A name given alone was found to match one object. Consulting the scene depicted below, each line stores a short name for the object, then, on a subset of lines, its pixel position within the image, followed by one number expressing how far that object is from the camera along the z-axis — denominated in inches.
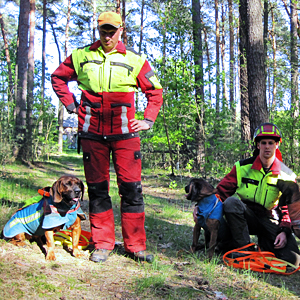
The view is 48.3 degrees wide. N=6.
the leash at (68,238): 158.7
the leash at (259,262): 140.4
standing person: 139.6
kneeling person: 146.6
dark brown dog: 147.2
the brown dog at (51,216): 137.1
